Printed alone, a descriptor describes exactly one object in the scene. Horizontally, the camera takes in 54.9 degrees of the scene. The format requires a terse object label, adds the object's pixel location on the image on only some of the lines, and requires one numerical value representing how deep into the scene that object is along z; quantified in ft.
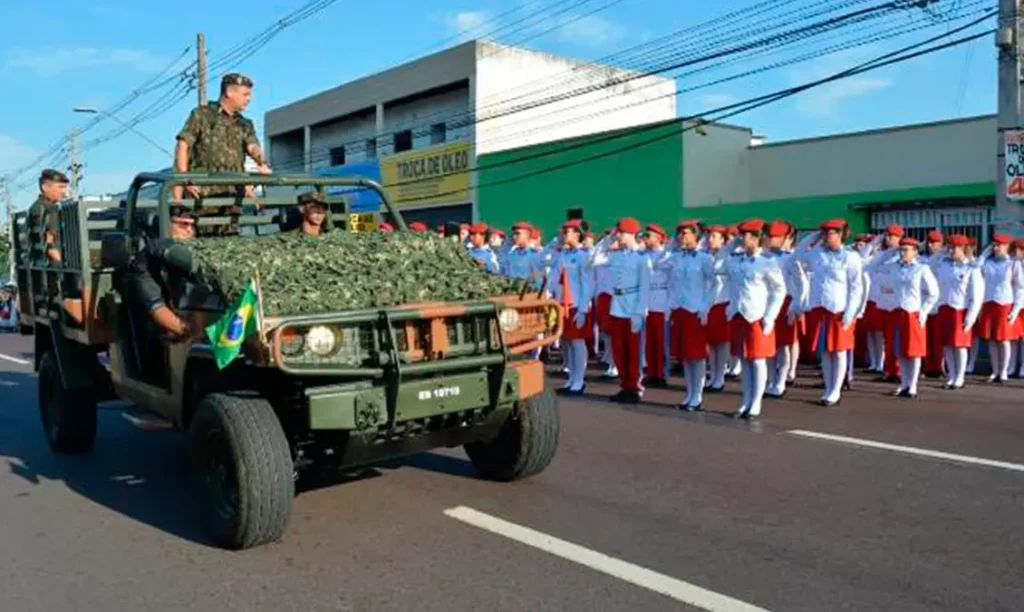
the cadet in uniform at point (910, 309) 35.60
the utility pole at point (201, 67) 92.09
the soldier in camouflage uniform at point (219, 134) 24.84
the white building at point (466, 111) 102.47
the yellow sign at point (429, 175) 103.65
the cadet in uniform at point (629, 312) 34.71
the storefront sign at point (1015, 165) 43.83
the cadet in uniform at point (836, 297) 33.94
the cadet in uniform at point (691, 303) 32.83
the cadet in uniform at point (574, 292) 37.93
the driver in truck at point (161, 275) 18.49
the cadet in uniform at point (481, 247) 49.38
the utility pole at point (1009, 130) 44.01
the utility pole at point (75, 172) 170.19
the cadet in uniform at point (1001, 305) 39.83
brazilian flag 15.76
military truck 16.38
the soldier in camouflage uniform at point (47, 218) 26.07
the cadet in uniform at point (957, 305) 38.42
